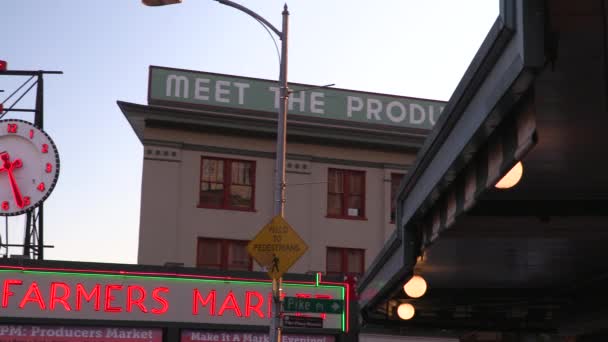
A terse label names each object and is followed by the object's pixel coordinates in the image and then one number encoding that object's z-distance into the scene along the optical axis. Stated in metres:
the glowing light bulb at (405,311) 18.03
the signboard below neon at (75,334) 27.78
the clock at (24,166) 32.78
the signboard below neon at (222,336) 29.28
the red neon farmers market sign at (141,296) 28.19
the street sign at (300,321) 18.09
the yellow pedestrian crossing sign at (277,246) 18.52
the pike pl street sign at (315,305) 17.56
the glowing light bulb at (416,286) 15.64
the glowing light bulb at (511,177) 9.37
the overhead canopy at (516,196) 7.55
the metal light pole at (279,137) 18.14
